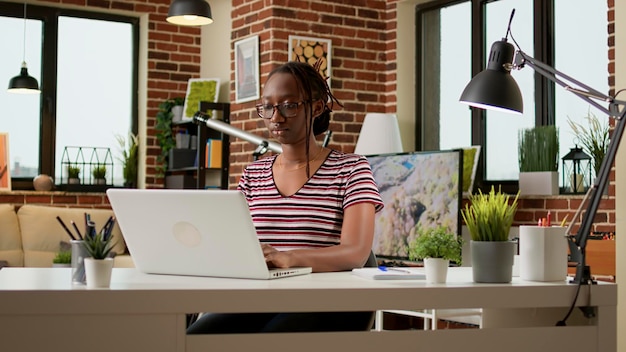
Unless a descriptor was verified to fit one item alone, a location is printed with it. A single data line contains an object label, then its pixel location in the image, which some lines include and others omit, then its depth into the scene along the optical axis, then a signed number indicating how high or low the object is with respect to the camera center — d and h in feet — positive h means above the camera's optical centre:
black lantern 15.81 +0.68
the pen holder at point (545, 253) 6.70 -0.33
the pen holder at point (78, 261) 5.97 -0.37
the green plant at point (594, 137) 15.01 +1.27
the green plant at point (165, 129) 23.93 +2.13
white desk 5.53 -0.66
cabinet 22.39 +1.30
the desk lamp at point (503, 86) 7.22 +1.07
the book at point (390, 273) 6.63 -0.49
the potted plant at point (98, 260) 5.83 -0.35
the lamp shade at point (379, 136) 18.37 +1.52
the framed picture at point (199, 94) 23.13 +2.98
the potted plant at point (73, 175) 23.70 +0.85
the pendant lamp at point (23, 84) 21.67 +3.00
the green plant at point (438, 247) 6.59 -0.28
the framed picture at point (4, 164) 22.77 +1.09
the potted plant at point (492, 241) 6.56 -0.23
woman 7.79 +0.20
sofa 21.27 -0.64
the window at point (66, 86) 23.53 +3.31
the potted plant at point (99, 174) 24.07 +0.89
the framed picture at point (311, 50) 18.74 +3.36
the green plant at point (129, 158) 24.39 +1.37
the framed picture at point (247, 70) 18.95 +2.99
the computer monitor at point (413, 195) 16.20 +0.27
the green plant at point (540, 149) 16.26 +1.12
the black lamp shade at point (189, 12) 15.86 +3.49
